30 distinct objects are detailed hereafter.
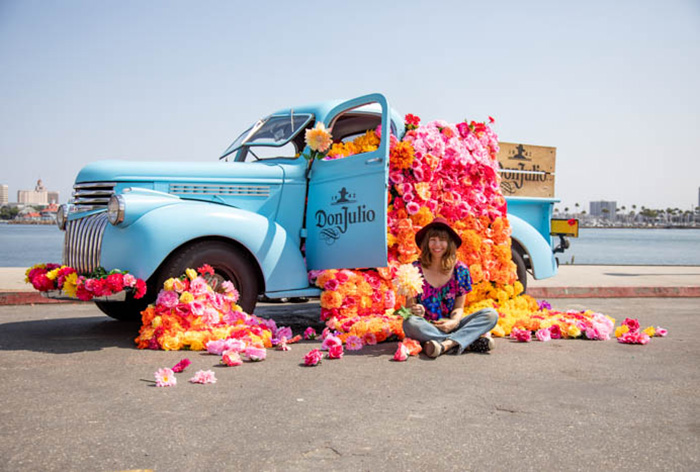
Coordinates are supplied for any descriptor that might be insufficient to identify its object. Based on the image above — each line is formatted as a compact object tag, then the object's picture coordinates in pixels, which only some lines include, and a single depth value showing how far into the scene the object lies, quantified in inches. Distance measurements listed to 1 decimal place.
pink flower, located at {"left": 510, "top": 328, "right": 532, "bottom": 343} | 229.9
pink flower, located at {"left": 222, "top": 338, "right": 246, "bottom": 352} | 199.6
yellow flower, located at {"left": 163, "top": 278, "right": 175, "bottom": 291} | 206.4
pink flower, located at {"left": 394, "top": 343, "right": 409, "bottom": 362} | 193.8
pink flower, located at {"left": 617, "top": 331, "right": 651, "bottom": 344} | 229.6
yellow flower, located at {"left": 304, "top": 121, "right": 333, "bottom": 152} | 249.0
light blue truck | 213.8
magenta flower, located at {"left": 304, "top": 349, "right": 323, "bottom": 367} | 184.2
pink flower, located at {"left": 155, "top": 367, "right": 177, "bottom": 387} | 158.4
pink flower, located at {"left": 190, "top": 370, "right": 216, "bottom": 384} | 162.9
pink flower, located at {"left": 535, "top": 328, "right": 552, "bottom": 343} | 233.8
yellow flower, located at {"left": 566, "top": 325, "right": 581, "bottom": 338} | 239.3
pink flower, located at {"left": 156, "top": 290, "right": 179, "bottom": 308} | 207.2
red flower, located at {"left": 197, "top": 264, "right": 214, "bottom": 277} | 214.4
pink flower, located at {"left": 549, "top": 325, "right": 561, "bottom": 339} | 242.5
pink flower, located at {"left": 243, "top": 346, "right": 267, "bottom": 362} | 191.3
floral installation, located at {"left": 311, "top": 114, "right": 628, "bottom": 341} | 237.3
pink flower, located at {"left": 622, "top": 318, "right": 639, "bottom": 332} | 238.3
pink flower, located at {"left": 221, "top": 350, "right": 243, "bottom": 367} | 184.2
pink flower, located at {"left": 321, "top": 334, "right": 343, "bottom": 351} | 201.8
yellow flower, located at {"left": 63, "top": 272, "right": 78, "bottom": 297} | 211.0
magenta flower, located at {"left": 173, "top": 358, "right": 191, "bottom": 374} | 173.0
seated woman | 205.0
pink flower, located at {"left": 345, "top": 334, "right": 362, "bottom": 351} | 212.1
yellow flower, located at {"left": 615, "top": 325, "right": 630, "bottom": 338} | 237.9
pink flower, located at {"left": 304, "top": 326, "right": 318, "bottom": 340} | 233.6
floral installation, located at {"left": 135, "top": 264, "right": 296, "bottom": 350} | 205.2
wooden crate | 340.2
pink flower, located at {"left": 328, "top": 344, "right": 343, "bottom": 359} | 197.0
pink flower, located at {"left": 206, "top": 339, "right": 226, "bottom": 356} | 201.0
